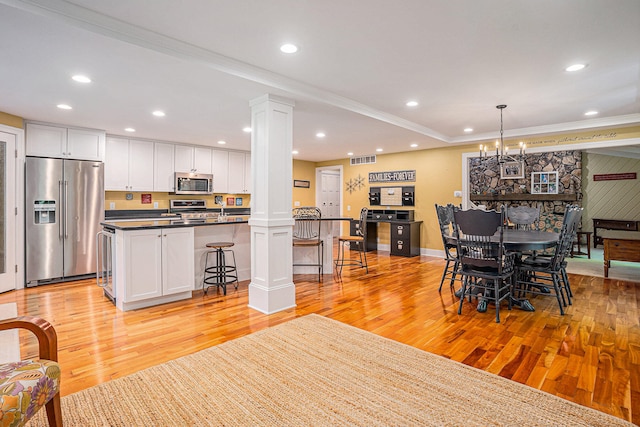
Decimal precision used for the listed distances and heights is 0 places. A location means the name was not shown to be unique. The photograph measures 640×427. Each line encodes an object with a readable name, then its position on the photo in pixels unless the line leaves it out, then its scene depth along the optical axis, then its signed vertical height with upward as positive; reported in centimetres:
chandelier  430 +108
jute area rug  174 -109
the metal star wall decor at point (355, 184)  847 +68
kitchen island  345 -55
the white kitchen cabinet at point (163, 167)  621 +83
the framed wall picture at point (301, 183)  877 +73
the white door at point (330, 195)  953 +46
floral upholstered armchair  120 -68
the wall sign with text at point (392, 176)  746 +80
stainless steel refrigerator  461 -8
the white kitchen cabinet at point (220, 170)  702 +88
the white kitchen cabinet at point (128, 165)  568 +81
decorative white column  345 +6
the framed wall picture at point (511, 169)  686 +86
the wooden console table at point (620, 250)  467 -60
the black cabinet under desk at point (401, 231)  689 -46
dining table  328 -32
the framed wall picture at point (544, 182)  695 +58
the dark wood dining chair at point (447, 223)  373 -17
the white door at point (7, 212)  425 -1
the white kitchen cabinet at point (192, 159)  649 +104
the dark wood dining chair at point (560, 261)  351 -58
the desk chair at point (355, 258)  533 -95
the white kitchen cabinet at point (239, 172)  730 +86
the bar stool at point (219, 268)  411 -76
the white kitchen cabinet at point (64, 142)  468 +103
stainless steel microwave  641 +55
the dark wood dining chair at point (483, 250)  319 -43
